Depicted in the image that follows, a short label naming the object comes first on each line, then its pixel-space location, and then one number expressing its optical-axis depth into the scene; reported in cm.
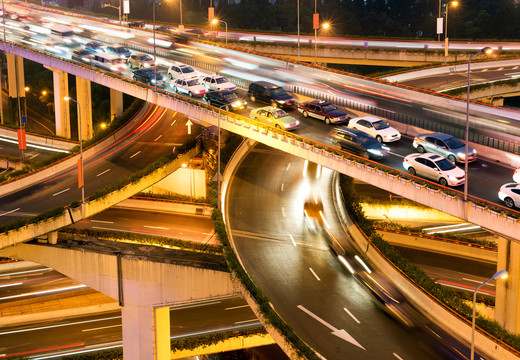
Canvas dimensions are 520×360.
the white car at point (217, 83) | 6203
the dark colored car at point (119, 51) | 7706
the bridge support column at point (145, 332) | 4588
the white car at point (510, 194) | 3738
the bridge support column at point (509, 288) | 4000
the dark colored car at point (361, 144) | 4547
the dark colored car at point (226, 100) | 5638
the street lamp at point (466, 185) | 3703
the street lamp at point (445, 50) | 8796
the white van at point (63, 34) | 8762
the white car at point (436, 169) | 4053
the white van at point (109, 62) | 7088
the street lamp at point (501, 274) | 2892
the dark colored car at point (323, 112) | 5322
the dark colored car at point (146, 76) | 6406
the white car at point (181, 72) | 6562
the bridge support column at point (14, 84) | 9856
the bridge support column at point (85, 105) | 8150
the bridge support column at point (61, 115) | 8703
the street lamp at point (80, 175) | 4806
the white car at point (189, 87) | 6022
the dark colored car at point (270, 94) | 5741
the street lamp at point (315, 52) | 8996
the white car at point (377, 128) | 4962
